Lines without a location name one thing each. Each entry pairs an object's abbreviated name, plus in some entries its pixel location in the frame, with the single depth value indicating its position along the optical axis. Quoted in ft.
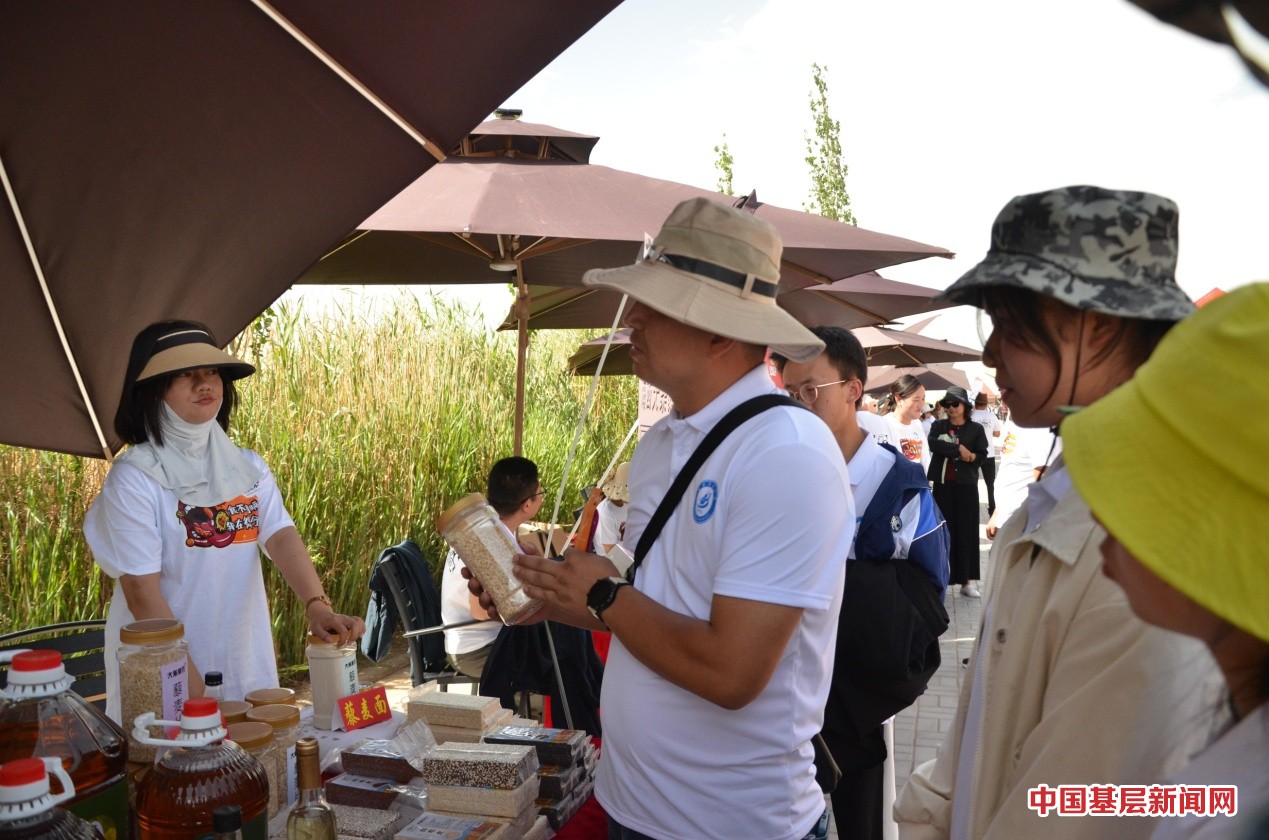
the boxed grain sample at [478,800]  6.25
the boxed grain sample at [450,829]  5.92
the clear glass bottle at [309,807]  5.38
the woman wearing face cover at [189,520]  8.68
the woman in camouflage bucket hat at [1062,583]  3.76
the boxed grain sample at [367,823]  5.90
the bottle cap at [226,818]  4.12
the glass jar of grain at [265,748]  6.13
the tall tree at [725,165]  61.41
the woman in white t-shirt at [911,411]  29.30
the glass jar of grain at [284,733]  6.53
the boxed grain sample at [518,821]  6.22
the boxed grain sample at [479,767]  6.30
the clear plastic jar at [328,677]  8.27
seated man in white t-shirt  14.52
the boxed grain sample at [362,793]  6.52
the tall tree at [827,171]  88.53
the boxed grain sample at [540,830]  6.39
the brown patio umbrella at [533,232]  13.57
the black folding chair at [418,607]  15.16
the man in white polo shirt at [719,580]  5.70
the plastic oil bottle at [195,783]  4.83
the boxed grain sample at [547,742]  7.18
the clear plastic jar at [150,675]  5.95
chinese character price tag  8.09
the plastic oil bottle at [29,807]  3.58
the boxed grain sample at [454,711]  7.44
